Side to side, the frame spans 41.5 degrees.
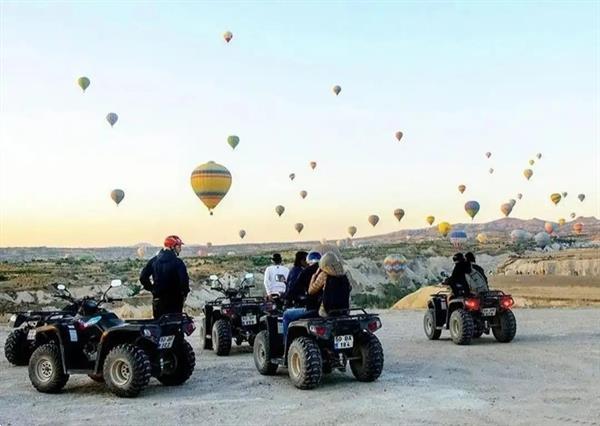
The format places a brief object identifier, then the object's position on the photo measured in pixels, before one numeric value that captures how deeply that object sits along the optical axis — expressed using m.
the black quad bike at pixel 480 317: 16.17
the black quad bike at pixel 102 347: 10.49
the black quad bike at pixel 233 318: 15.29
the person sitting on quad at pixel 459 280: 16.39
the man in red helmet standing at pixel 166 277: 11.66
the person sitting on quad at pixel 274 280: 15.09
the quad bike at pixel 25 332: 12.64
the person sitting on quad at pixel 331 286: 11.02
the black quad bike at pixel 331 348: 10.85
